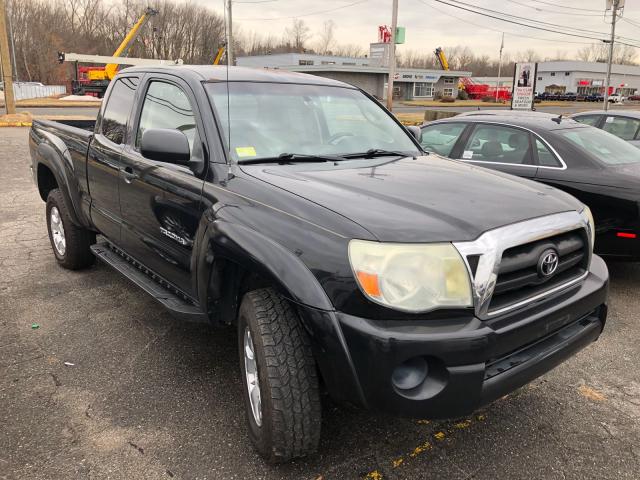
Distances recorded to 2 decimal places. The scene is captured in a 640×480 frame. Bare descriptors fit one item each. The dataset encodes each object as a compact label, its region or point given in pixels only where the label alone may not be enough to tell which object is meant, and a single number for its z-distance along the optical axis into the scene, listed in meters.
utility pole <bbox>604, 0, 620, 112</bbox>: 30.19
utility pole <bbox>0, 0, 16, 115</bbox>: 18.44
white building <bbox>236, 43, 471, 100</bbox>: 57.91
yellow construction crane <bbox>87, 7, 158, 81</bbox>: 39.29
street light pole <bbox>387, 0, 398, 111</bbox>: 23.10
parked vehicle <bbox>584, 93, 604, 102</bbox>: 76.12
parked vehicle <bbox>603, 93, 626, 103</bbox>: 73.20
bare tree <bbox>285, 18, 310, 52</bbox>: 101.44
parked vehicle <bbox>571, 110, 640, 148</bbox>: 8.77
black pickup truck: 2.09
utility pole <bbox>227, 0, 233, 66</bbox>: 28.86
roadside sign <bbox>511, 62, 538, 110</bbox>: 18.27
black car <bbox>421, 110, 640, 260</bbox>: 4.70
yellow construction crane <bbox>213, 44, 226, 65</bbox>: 48.36
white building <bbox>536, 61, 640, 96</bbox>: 98.75
